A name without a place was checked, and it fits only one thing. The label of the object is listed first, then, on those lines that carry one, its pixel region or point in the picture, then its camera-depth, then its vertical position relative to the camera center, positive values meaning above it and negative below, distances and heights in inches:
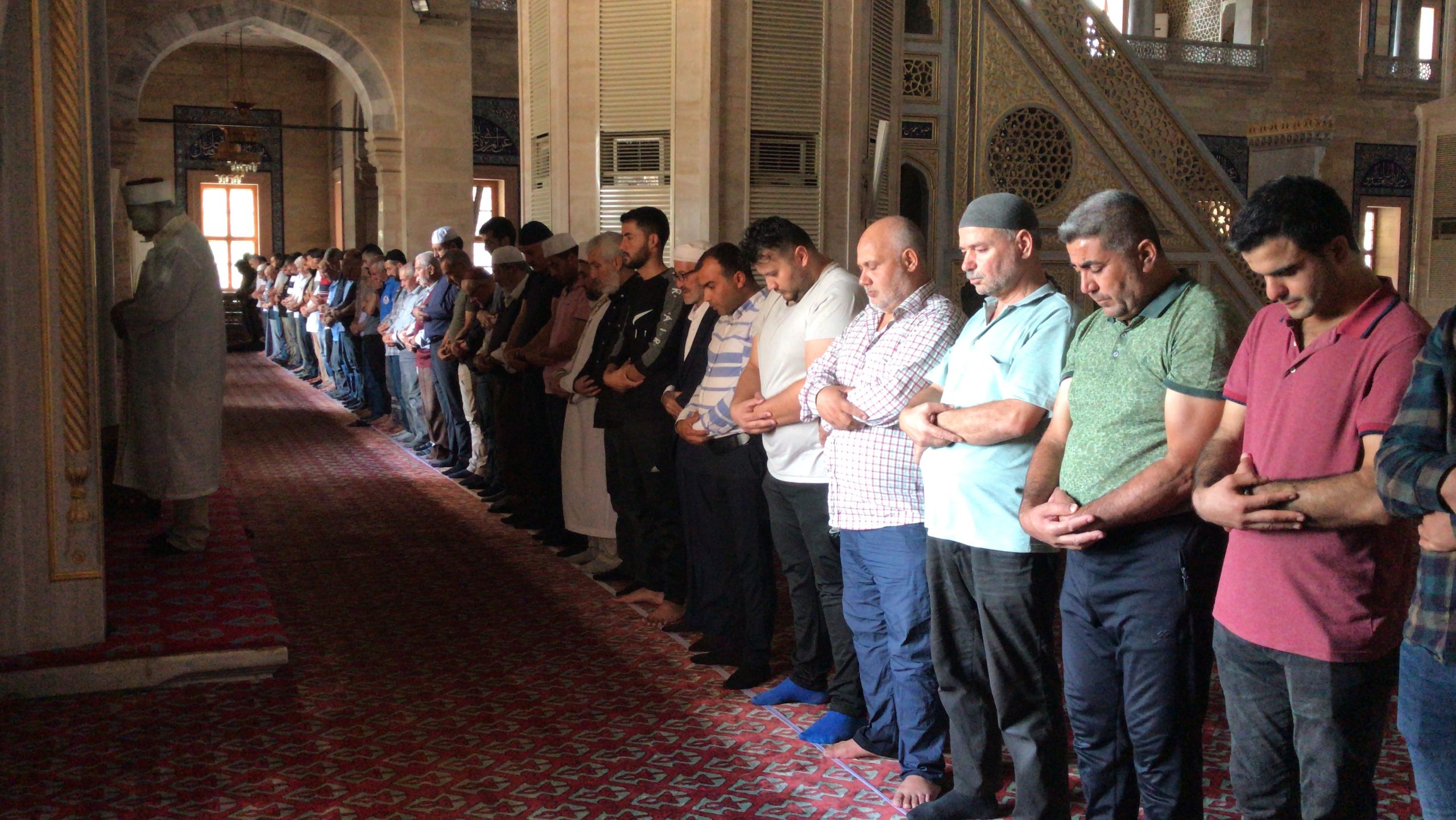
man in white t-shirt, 139.3 -19.8
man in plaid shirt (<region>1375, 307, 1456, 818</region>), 66.4 -14.1
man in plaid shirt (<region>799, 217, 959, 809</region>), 120.5 -18.7
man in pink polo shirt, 77.9 -13.6
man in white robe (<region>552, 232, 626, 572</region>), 220.7 -31.1
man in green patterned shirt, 92.5 -16.0
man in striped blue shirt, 159.3 -28.4
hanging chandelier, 613.3 +60.8
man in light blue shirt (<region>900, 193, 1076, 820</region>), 106.1 -16.6
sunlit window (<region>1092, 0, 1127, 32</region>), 783.1 +168.5
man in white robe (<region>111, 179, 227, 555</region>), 196.2 -14.0
